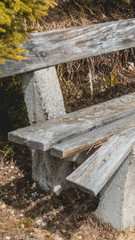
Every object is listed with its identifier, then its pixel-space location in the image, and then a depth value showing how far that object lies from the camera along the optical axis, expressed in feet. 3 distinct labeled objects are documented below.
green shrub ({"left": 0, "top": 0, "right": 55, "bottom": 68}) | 7.72
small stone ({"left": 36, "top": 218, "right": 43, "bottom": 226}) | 8.45
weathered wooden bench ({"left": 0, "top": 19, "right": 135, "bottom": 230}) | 6.82
